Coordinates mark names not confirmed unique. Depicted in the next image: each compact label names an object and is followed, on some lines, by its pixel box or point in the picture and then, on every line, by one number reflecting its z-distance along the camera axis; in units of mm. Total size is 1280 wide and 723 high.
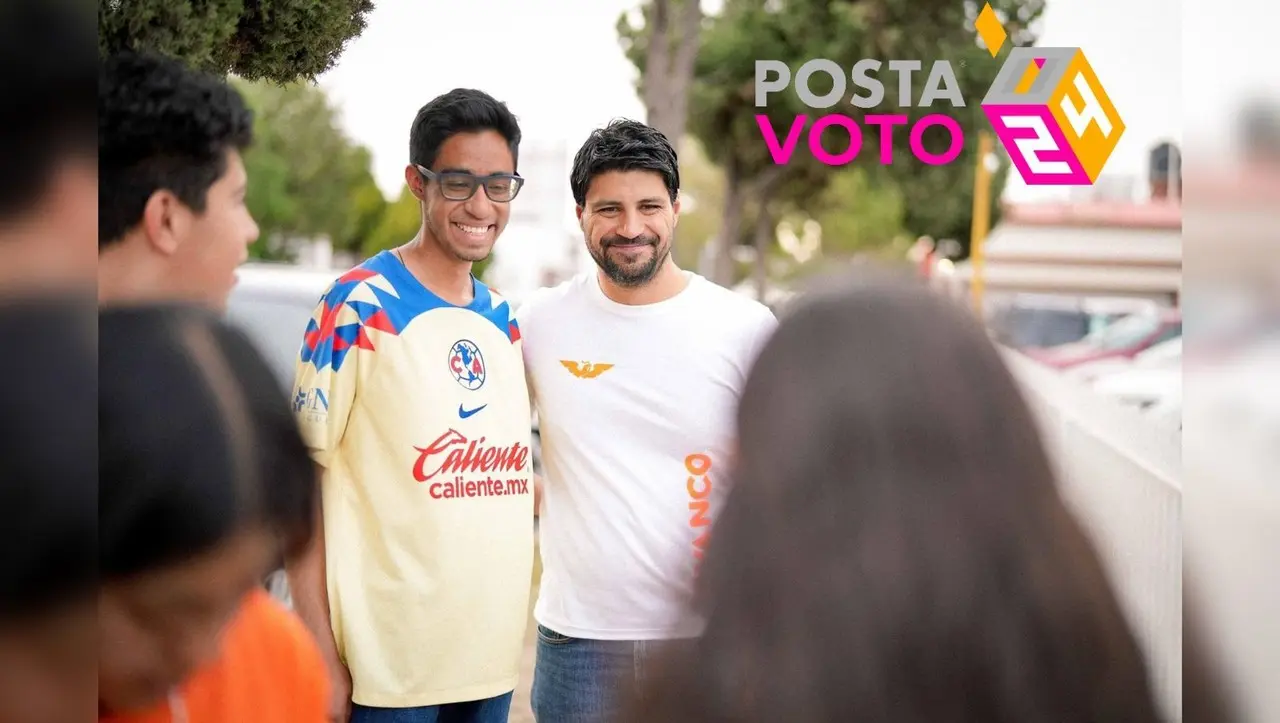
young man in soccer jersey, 2168
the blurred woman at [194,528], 1632
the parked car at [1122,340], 11128
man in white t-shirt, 2451
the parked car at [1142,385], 8373
